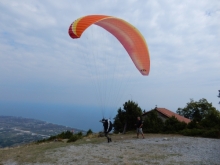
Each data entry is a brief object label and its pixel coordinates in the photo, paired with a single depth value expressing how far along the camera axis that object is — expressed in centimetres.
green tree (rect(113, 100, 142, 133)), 1607
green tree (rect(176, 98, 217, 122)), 2986
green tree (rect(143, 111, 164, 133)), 1489
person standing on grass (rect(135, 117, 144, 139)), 1172
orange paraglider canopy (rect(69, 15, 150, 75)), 1016
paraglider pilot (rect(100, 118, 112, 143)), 1026
